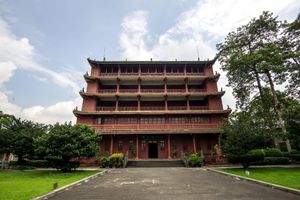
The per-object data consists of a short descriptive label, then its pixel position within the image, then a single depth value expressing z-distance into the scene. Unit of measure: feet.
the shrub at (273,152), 76.43
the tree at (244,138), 57.06
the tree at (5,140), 72.43
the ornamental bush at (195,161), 73.27
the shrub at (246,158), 58.44
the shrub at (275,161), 72.02
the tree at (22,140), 72.13
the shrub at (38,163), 77.43
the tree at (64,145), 56.75
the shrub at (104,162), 75.25
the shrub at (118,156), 75.97
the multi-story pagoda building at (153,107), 94.99
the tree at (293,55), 71.05
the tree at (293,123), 51.74
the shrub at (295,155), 67.99
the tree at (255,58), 76.79
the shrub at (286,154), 73.46
